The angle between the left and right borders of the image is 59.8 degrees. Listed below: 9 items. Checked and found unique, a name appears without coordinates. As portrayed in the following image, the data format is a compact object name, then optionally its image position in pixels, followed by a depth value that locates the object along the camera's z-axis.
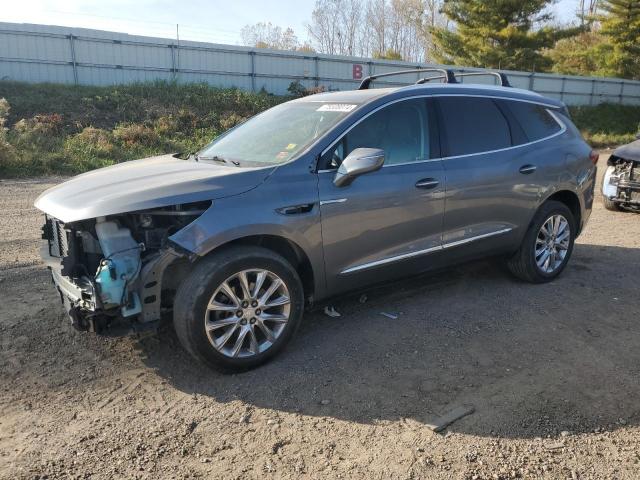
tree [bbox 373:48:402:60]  44.62
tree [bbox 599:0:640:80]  37.56
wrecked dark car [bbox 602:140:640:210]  8.67
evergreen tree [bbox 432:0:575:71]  34.66
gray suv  3.40
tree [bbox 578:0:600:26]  39.49
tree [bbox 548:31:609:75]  40.66
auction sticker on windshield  4.25
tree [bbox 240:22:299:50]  63.46
